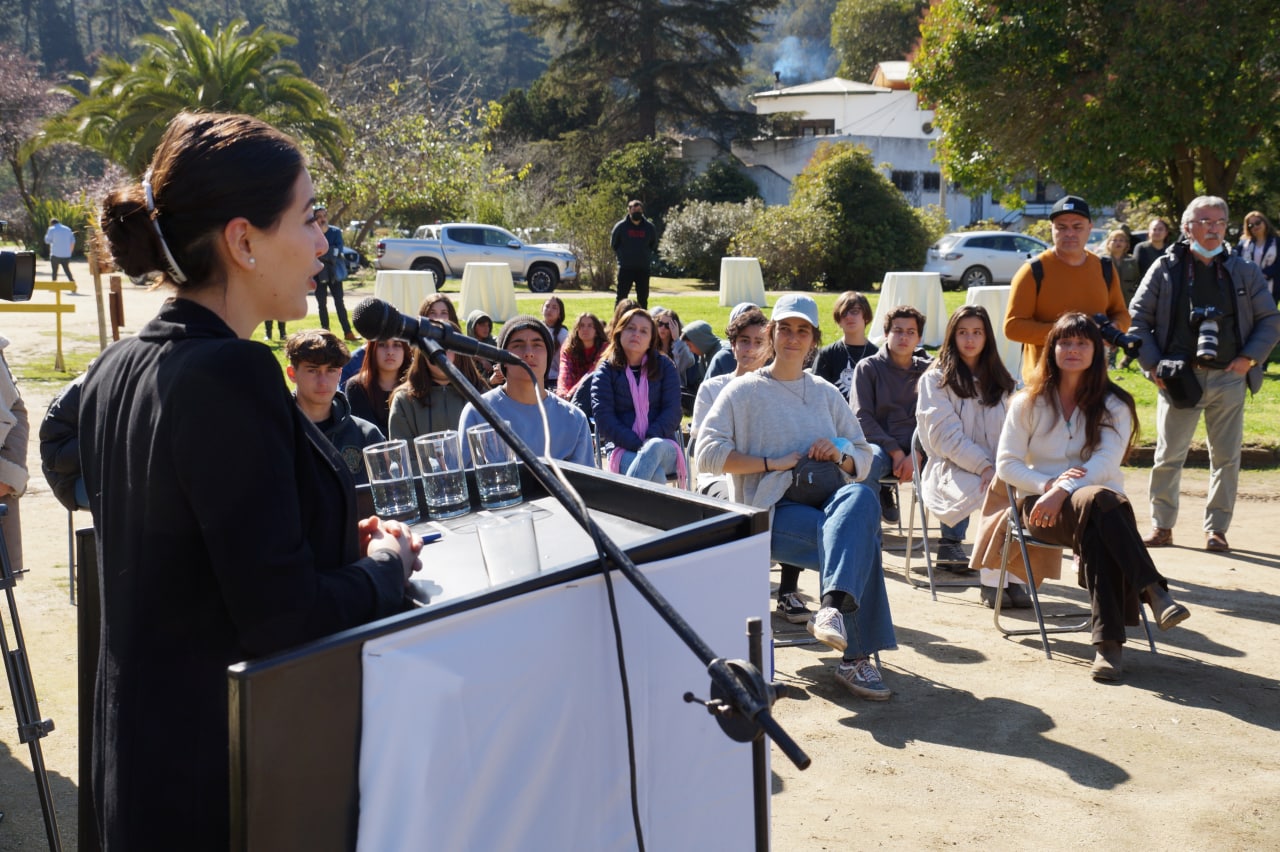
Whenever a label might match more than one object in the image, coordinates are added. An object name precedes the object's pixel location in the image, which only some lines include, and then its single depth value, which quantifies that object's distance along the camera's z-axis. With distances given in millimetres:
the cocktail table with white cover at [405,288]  12969
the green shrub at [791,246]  27547
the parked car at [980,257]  27359
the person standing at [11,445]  4324
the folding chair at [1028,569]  5516
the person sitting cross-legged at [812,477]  4949
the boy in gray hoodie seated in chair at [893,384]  7254
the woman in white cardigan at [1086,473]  5215
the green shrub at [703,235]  29328
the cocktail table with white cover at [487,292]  17688
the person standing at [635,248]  18312
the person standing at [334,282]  17000
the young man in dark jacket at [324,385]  5219
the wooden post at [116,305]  13224
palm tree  27859
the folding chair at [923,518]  6562
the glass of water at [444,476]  2617
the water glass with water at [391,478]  2576
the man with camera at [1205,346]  6977
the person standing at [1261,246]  12352
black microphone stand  1635
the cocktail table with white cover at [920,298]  11469
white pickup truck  26703
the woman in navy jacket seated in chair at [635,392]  7066
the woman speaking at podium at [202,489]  1701
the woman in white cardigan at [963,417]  6434
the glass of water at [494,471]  2641
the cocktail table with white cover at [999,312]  10391
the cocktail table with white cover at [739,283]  21078
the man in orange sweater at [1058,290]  7012
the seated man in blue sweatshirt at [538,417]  5680
